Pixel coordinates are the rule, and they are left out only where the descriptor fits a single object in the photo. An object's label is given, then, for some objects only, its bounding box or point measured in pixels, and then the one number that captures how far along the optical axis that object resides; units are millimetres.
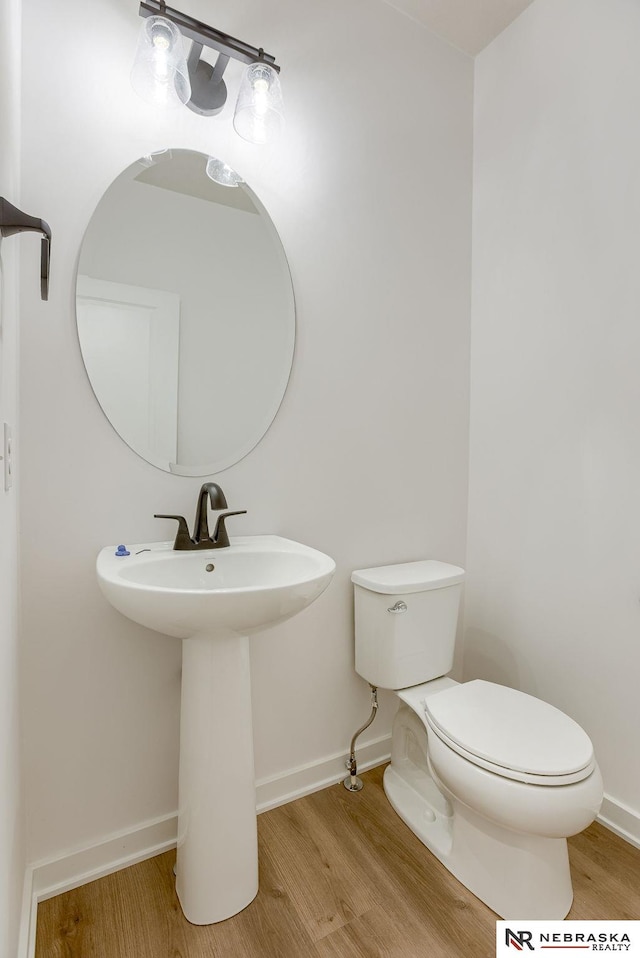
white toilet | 1162
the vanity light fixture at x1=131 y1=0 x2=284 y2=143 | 1273
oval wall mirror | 1350
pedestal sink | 1237
